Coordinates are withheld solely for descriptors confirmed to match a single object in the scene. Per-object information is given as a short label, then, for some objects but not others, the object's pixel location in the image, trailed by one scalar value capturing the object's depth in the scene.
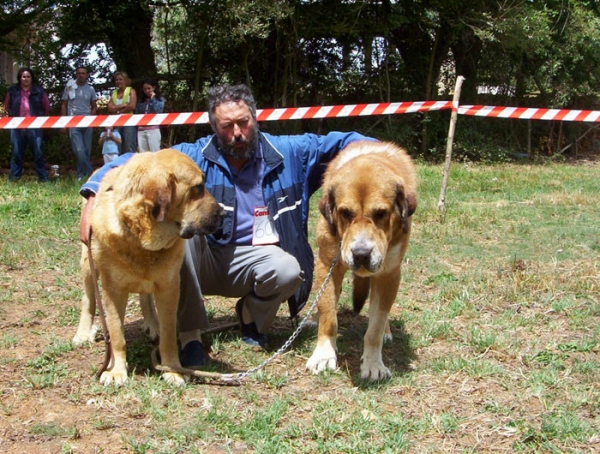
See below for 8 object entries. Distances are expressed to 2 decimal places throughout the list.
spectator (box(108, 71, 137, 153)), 11.30
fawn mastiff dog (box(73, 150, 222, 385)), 3.21
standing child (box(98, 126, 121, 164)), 10.87
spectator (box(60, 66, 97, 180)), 10.89
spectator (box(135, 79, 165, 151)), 11.12
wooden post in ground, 8.14
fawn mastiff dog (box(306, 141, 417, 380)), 3.31
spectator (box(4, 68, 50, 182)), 10.75
